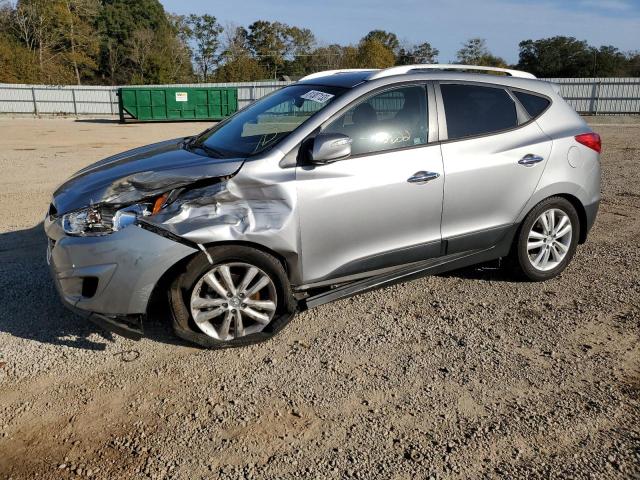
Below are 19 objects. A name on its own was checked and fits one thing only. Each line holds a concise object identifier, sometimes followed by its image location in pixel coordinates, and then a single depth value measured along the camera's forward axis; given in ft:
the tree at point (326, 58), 222.69
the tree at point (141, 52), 196.81
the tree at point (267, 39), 246.06
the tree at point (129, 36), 197.67
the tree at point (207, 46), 230.27
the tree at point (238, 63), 198.87
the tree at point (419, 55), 259.66
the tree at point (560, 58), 201.26
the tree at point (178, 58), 201.92
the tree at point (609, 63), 196.03
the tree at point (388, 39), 272.04
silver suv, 11.05
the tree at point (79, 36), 177.99
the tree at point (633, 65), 192.54
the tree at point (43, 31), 169.27
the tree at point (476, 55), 216.33
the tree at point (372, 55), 204.74
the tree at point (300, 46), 243.19
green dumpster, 98.99
